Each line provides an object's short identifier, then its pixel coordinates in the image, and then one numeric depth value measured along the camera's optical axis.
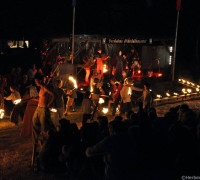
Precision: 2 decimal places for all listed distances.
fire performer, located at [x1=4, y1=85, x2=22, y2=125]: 11.43
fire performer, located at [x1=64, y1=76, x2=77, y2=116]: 13.53
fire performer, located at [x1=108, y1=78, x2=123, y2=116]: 13.55
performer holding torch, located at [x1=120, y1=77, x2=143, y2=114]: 13.12
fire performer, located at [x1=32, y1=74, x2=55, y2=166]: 8.52
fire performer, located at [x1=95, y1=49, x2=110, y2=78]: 19.95
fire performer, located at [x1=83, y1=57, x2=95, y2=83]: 19.22
